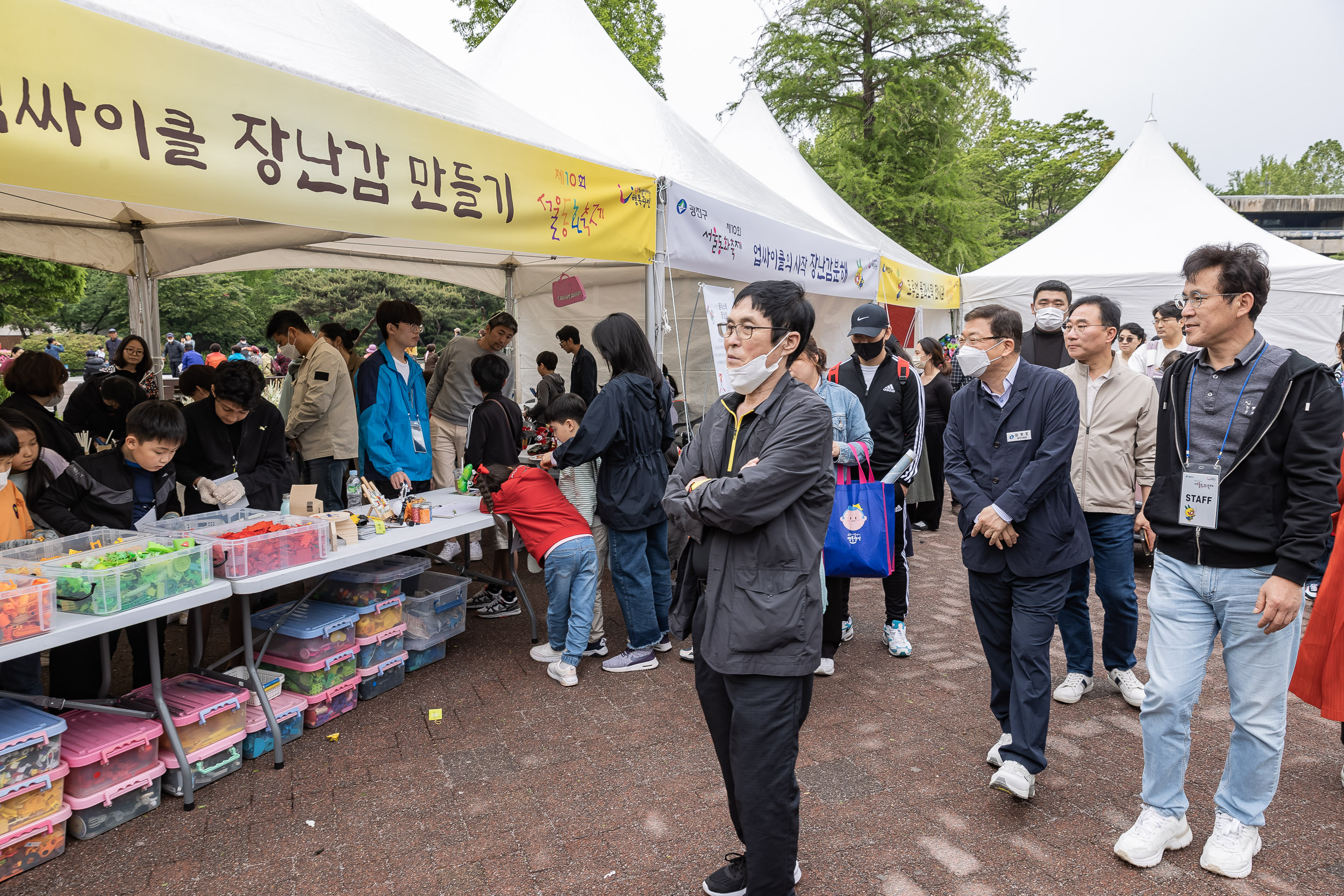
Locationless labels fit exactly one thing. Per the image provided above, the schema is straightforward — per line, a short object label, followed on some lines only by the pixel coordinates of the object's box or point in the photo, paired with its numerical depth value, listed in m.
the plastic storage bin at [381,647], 3.62
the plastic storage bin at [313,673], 3.34
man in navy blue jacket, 2.62
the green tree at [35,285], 18.12
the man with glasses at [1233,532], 2.08
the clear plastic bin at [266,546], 2.93
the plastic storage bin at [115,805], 2.54
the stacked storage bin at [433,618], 4.02
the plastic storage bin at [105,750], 2.53
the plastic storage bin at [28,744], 2.32
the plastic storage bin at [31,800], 2.31
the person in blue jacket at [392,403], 4.80
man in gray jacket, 1.85
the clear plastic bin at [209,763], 2.79
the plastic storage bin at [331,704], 3.37
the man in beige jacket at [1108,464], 3.46
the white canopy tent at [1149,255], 10.40
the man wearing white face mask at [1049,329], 3.69
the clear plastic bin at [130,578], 2.52
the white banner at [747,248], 4.93
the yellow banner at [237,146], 2.23
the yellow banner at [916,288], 8.73
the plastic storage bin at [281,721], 3.10
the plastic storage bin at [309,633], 3.34
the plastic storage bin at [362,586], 3.70
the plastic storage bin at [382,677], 3.64
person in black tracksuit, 4.07
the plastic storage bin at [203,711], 2.85
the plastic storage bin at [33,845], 2.32
